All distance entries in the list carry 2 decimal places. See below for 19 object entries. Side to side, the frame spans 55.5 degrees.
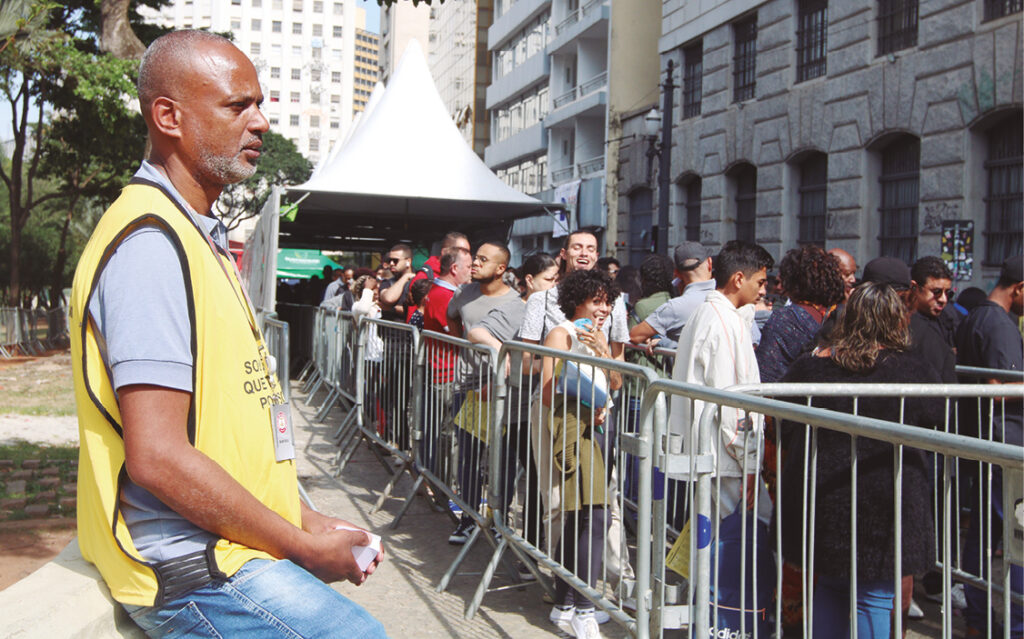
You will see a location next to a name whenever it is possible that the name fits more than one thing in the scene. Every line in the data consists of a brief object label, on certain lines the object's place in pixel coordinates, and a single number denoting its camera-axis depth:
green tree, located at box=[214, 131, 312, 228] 57.78
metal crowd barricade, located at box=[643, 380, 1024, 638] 2.03
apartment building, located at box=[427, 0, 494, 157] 55.00
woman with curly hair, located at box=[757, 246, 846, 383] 5.05
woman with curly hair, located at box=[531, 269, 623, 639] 4.17
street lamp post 18.70
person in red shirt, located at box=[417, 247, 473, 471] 6.12
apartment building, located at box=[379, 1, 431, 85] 85.44
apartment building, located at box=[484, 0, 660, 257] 28.88
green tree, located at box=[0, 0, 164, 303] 14.73
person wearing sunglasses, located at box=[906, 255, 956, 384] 4.96
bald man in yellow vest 1.65
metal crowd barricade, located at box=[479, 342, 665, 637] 3.44
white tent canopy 13.02
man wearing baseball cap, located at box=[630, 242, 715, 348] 6.56
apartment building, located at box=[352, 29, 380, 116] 189.00
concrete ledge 1.70
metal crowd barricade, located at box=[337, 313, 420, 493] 7.04
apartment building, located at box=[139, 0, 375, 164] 111.38
